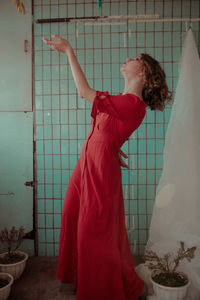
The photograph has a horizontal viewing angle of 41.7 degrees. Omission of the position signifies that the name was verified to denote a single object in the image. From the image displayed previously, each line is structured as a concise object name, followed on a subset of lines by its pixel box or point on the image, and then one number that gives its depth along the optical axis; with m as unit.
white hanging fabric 1.84
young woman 1.48
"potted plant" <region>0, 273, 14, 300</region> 1.59
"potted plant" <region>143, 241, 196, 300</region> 1.53
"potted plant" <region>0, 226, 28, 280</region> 1.92
